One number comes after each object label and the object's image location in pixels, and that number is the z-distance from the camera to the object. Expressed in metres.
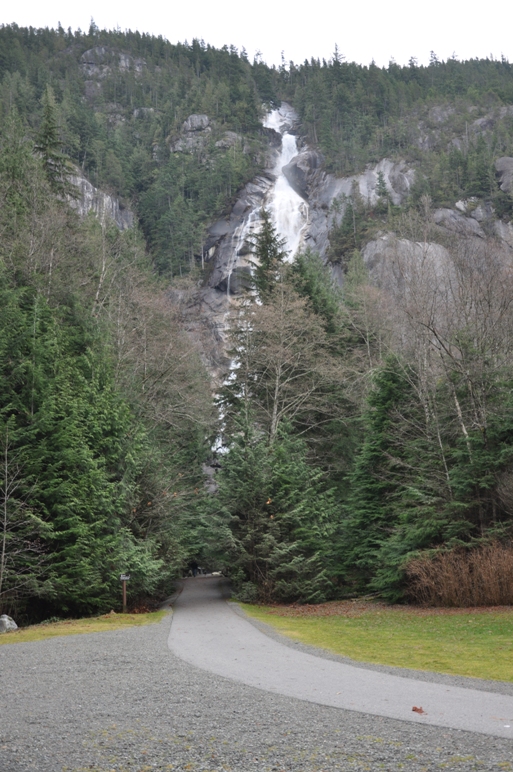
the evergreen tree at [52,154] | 34.06
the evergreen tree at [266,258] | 32.95
